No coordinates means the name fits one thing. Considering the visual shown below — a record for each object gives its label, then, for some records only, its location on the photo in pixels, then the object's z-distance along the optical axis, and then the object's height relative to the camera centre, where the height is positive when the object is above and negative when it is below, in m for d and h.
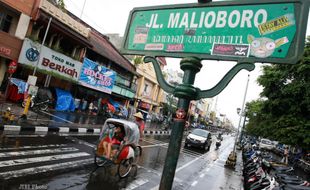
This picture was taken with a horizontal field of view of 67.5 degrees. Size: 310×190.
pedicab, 7.04 -1.11
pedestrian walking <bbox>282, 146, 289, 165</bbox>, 21.03 -0.91
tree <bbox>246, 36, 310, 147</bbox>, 12.23 +2.54
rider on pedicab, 7.14 -1.05
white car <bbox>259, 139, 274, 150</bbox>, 36.43 -0.18
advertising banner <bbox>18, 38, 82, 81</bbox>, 15.22 +2.37
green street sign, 1.84 +0.90
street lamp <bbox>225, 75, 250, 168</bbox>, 13.48 -1.45
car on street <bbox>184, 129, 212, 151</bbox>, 18.44 -0.93
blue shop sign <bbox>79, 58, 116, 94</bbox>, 20.73 +2.61
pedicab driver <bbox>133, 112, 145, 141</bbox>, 9.99 -0.27
